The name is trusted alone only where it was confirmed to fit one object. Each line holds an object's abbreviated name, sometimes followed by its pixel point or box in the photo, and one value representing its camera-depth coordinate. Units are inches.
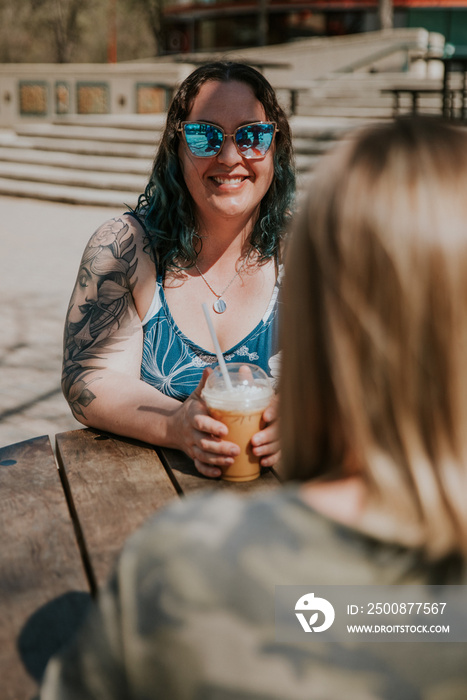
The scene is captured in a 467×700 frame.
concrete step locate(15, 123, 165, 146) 523.8
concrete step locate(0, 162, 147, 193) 466.9
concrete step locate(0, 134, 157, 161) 506.6
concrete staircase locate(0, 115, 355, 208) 470.6
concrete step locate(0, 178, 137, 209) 456.8
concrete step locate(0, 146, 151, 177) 488.7
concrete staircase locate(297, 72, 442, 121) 621.3
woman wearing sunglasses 83.0
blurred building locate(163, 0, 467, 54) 1196.5
